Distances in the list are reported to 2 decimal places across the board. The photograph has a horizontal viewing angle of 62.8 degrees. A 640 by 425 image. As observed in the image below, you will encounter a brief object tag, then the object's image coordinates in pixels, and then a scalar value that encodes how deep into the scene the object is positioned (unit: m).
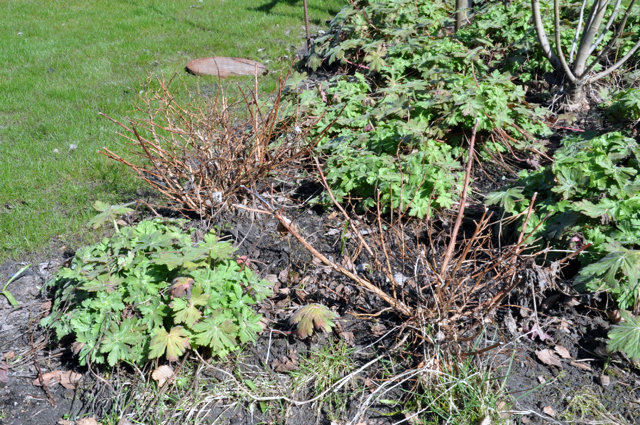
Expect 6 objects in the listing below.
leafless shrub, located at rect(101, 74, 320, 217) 3.72
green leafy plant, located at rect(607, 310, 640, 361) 2.33
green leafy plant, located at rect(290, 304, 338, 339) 2.64
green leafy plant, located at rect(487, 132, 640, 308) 2.52
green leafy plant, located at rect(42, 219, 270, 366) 2.50
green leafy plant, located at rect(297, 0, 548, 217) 3.53
